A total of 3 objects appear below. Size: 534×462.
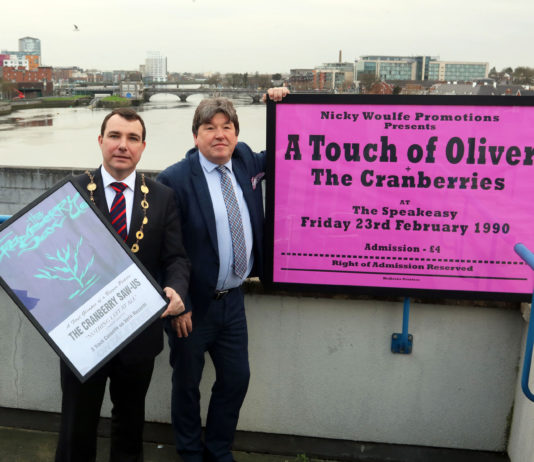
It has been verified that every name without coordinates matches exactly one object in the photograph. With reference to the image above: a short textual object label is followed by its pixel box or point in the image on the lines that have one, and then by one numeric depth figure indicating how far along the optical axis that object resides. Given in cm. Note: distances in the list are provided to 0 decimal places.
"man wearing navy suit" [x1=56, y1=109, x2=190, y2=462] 222
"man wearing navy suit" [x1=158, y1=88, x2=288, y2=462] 247
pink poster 266
